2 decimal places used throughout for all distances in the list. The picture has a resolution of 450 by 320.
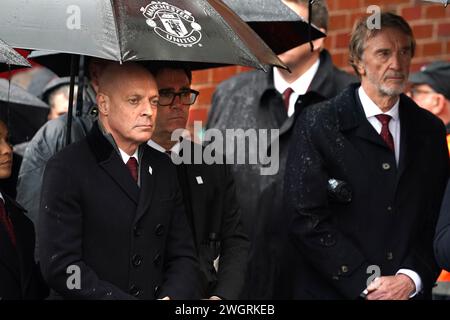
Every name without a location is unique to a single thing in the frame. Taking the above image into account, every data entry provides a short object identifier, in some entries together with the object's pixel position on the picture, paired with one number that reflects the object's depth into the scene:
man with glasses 12.54
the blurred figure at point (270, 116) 14.44
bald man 11.13
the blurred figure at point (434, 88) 16.95
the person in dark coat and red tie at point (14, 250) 11.66
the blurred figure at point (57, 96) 17.84
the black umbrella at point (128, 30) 10.82
